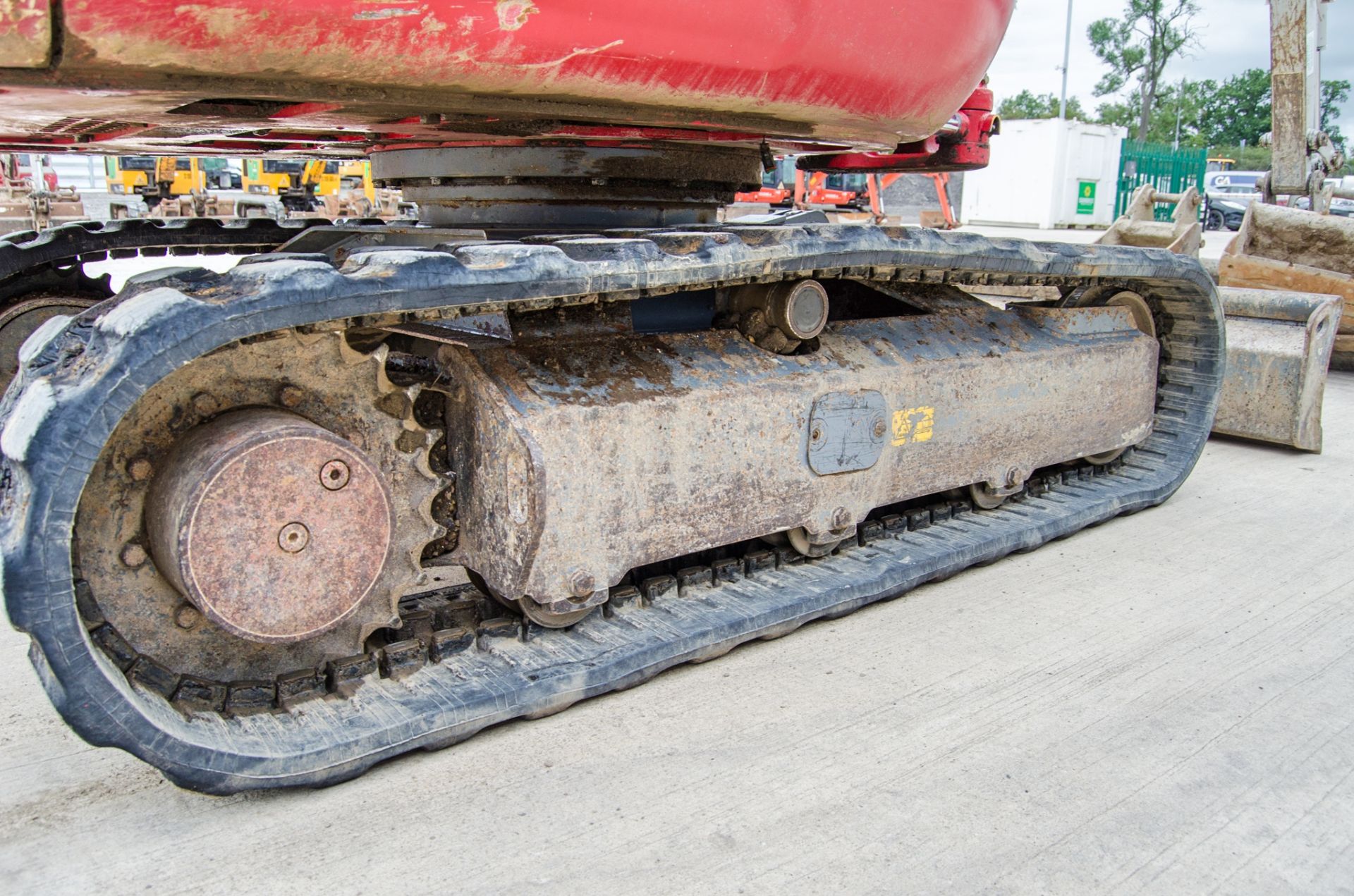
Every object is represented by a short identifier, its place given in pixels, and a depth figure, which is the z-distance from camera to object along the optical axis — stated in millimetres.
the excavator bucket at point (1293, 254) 6430
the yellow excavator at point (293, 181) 18625
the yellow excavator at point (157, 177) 18812
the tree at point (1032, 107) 61219
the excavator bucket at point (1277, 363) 4688
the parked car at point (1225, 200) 28359
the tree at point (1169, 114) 62844
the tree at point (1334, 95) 63781
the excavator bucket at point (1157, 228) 5965
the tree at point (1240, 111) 63312
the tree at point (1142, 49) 52000
